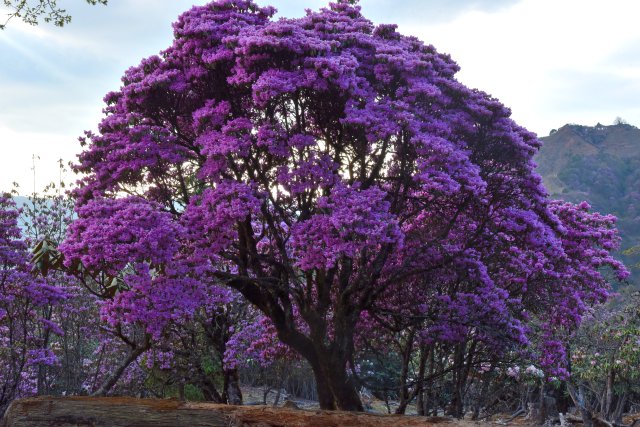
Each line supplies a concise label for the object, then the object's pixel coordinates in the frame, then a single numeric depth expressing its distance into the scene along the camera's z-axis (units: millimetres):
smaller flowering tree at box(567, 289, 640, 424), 19197
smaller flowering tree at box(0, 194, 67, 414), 13188
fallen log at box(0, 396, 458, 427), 6727
